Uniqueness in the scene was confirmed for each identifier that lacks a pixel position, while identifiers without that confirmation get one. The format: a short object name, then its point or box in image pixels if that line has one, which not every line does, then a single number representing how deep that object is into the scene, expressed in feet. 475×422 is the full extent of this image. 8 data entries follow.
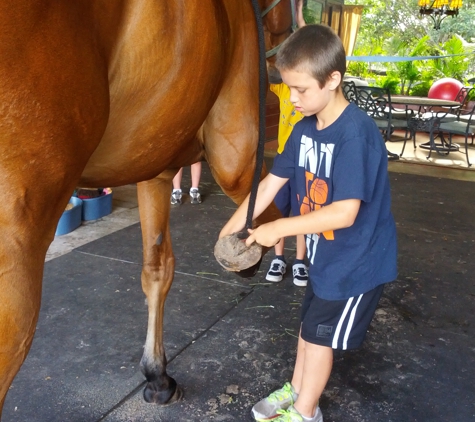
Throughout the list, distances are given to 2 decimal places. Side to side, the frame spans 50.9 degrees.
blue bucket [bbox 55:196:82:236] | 12.34
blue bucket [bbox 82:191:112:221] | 13.51
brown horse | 2.59
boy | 4.60
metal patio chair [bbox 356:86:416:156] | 24.90
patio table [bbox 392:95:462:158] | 25.09
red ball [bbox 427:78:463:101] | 32.86
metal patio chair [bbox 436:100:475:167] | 24.25
